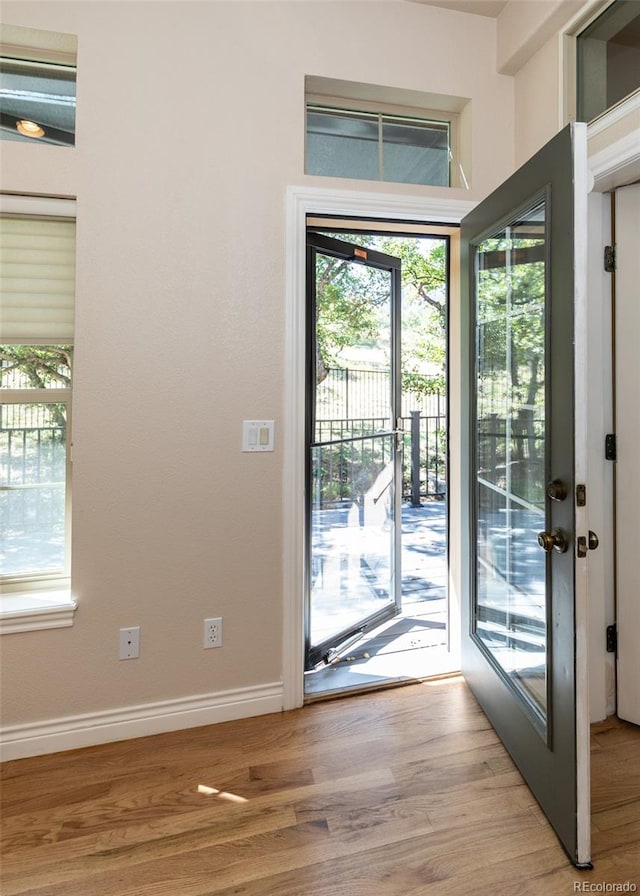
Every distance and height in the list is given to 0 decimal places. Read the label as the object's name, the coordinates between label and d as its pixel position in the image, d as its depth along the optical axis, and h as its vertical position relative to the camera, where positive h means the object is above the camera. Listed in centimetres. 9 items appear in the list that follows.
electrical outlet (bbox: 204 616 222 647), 203 -73
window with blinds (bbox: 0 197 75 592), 188 +28
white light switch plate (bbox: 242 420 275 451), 205 +10
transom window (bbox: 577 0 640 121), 173 +150
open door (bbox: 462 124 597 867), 137 -6
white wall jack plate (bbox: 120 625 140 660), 193 -74
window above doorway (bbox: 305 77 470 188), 220 +151
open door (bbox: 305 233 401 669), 251 -1
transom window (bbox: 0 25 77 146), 187 +144
